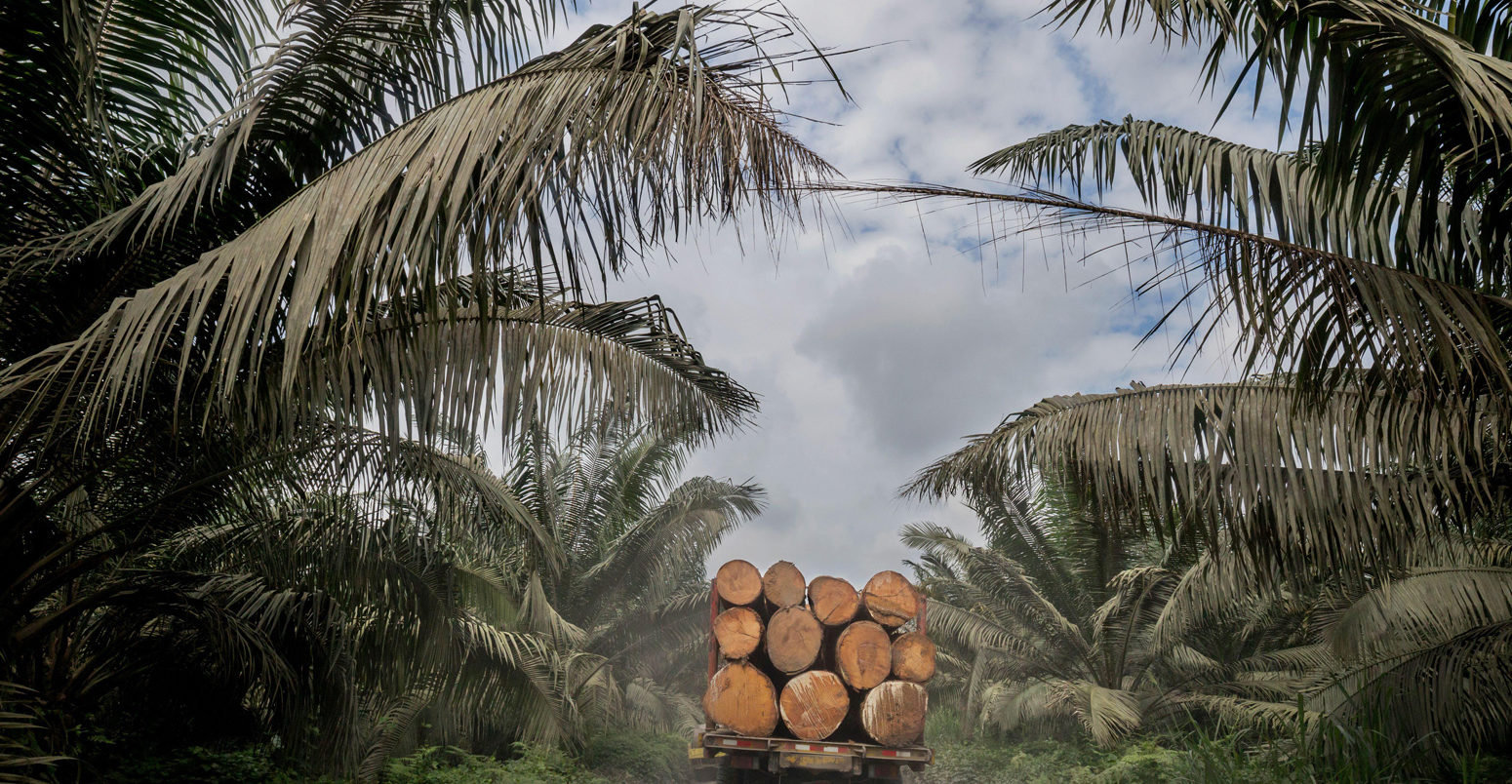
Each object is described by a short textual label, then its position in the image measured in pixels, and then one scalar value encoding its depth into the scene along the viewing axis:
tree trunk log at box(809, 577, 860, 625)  10.23
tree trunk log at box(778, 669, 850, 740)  9.73
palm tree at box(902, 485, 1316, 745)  13.68
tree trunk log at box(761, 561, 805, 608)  10.26
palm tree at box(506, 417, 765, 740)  15.77
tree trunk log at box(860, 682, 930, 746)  9.62
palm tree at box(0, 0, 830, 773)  2.56
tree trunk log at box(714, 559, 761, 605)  10.18
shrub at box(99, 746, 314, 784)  6.17
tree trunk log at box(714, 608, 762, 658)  10.01
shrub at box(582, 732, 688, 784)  15.14
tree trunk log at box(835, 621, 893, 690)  9.88
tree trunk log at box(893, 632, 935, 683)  9.94
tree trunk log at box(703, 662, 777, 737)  9.77
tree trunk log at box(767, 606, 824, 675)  10.03
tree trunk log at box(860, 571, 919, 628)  10.27
